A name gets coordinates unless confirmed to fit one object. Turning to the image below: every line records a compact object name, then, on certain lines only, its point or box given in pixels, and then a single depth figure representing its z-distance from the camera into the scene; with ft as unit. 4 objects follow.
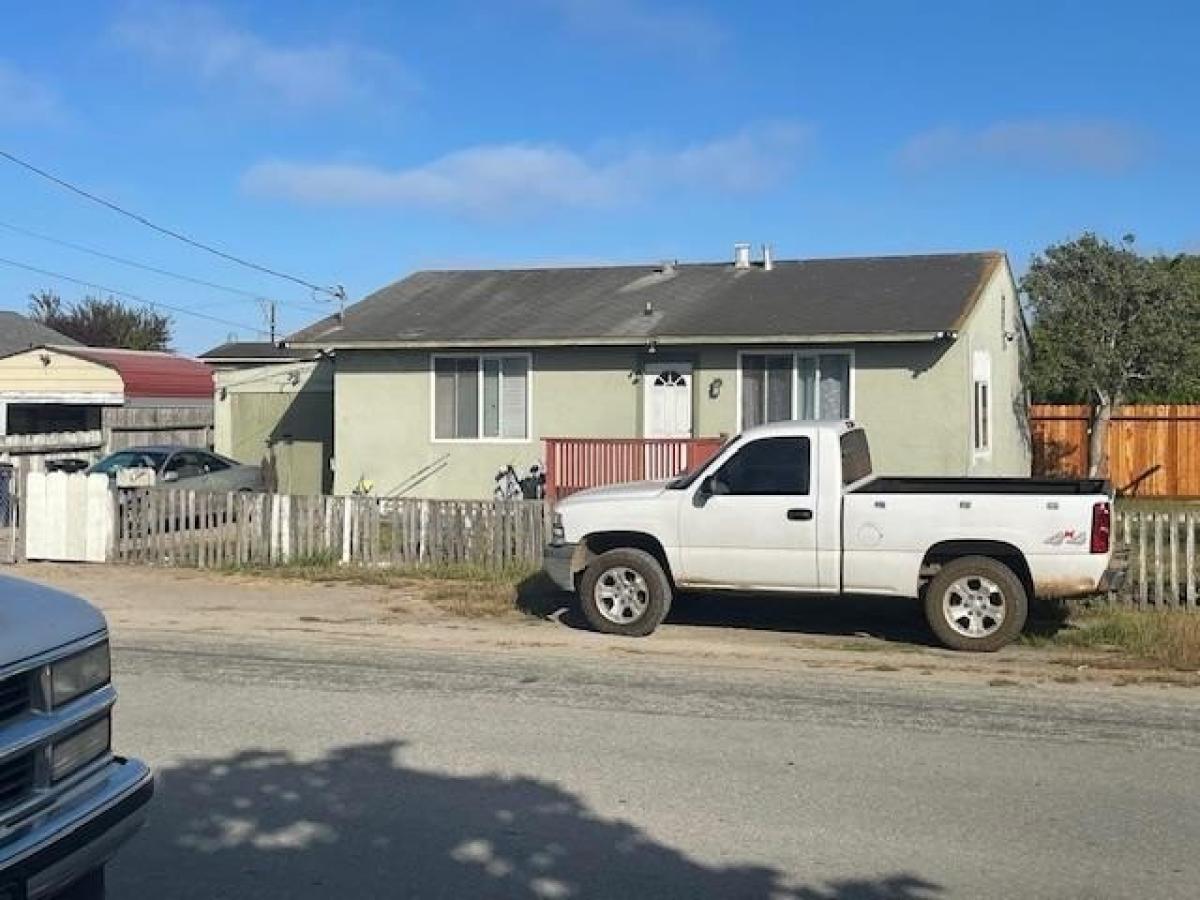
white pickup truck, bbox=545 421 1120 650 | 34.12
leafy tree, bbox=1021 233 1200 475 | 78.95
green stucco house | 61.72
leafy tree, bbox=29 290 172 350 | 234.38
